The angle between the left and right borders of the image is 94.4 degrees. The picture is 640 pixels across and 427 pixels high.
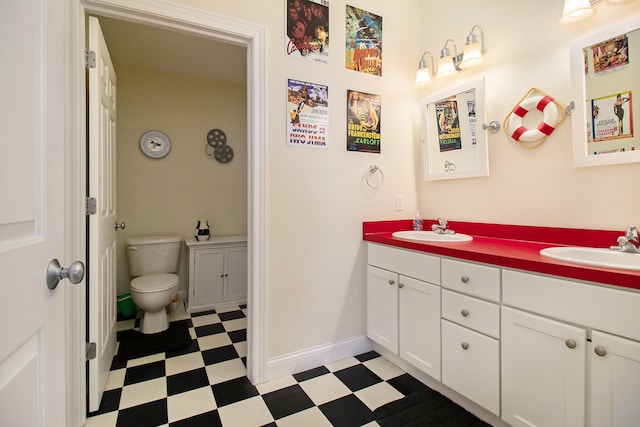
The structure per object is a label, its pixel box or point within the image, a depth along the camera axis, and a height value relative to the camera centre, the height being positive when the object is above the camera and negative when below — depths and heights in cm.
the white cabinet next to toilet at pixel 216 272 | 287 -58
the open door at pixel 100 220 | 151 -3
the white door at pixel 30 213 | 46 +0
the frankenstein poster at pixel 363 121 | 205 +65
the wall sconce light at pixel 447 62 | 205 +106
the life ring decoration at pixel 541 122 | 158 +53
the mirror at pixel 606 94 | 133 +56
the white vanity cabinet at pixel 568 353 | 98 -52
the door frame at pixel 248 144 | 136 +37
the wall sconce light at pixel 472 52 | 187 +103
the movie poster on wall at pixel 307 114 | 184 +64
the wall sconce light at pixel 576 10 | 141 +97
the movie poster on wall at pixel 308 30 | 183 +117
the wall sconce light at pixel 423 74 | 218 +103
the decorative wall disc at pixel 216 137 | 321 +84
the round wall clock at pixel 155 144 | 291 +70
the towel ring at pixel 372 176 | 215 +27
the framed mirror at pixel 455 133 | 192 +56
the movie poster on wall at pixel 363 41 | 204 +122
